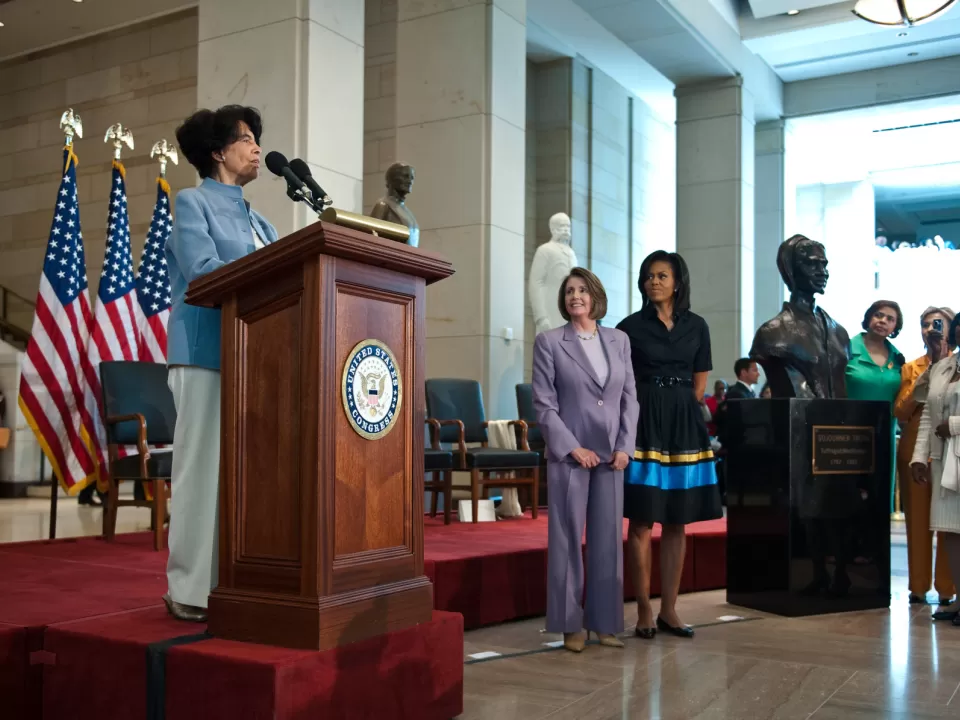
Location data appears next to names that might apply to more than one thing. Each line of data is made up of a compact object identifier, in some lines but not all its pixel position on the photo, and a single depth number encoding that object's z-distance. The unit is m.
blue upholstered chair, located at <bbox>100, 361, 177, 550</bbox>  4.63
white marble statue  8.88
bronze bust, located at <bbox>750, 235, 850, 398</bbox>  4.74
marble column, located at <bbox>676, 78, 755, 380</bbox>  12.32
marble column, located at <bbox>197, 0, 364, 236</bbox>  6.18
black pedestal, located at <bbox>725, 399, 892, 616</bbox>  4.57
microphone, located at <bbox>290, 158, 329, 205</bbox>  2.32
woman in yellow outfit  4.97
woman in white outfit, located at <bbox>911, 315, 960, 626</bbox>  4.47
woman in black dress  4.00
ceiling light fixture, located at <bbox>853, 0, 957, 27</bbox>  9.84
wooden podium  2.29
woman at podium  2.60
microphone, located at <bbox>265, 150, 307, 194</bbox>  2.35
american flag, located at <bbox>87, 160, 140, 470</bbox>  6.43
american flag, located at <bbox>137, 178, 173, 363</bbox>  6.77
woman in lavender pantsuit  3.73
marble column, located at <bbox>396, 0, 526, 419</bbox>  8.30
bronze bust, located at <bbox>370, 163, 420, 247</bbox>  6.81
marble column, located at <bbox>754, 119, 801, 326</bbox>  13.94
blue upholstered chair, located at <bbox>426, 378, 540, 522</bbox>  5.92
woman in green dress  5.32
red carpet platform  2.19
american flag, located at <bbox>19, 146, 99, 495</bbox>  5.95
